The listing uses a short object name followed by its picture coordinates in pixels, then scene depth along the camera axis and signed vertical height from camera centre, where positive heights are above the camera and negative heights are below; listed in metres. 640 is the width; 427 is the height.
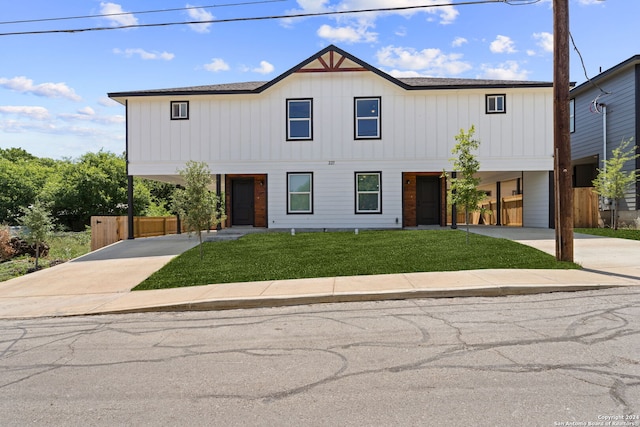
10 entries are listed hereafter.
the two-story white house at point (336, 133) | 18.28 +3.21
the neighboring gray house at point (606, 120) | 19.52 +4.35
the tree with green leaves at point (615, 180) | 18.20 +1.09
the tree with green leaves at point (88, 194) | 29.08 +1.07
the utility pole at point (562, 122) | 9.38 +1.84
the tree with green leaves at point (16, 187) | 32.75 +1.86
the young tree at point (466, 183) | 12.48 +0.69
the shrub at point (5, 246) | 17.48 -1.49
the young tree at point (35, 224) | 14.77 -0.47
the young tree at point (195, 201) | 11.71 +0.22
